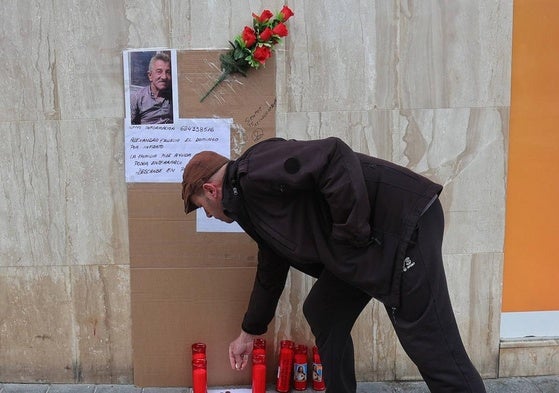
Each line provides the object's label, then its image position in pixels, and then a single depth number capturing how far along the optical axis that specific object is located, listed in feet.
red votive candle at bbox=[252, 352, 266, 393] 11.05
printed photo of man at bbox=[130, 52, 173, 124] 10.87
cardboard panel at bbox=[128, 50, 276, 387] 10.96
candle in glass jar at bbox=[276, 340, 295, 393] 11.32
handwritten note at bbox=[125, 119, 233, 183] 11.06
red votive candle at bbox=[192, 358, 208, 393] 11.00
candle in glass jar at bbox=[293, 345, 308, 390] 11.46
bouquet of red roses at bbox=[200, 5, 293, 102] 10.43
